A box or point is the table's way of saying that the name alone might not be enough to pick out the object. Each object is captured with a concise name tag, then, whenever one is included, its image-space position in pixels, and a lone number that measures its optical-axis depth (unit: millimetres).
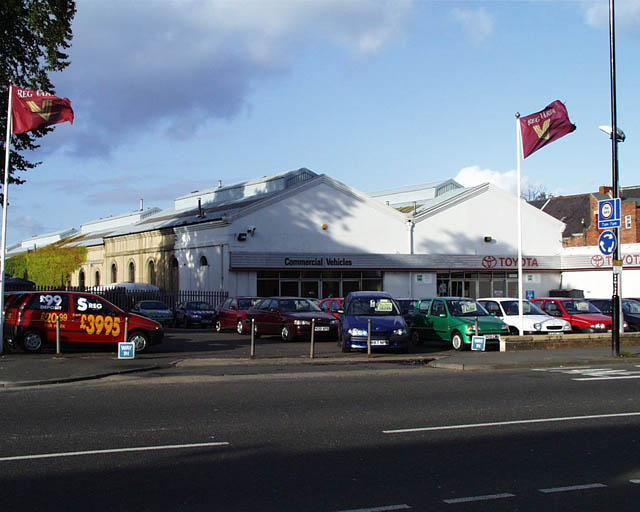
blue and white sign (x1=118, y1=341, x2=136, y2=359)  18844
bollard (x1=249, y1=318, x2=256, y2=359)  19675
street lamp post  19325
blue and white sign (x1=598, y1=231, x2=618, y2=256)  19875
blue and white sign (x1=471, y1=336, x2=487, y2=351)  21312
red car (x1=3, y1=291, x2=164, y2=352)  19844
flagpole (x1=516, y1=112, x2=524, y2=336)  23938
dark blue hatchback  21281
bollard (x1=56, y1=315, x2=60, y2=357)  18953
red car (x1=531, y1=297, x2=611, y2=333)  26266
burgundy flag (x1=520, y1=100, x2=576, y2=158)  24078
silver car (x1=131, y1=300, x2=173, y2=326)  38000
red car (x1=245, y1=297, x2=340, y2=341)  25828
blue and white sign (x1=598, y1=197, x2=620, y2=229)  19703
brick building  62875
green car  22453
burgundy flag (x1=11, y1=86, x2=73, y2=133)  20203
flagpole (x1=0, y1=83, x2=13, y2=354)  19359
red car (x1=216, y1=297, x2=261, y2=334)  30894
